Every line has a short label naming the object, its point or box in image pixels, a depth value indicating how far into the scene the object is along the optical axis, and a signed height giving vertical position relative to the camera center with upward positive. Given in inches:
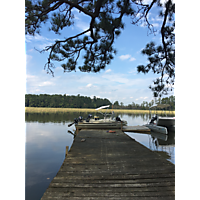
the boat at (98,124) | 442.0 -63.4
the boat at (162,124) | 515.0 -80.4
